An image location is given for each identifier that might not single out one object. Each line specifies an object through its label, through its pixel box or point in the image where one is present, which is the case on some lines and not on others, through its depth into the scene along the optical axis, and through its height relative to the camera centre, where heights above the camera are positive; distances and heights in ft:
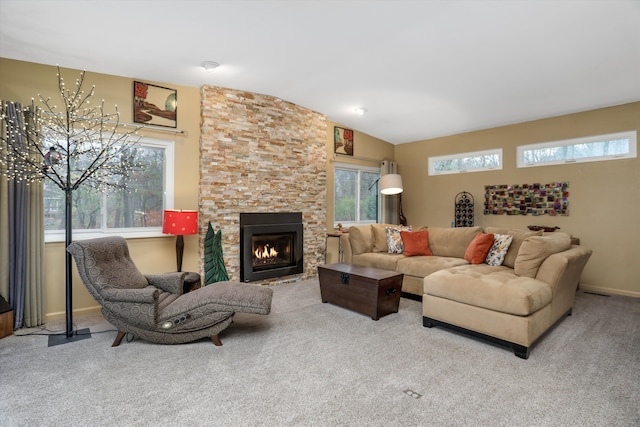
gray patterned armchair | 8.86 -2.67
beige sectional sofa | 8.91 -2.42
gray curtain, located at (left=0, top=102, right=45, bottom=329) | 10.54 -1.13
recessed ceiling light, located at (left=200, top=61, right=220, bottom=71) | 12.30 +5.39
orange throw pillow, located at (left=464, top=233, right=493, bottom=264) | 13.50 -1.58
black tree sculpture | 10.25 +2.35
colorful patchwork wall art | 16.66 +0.60
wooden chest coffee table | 11.63 -2.94
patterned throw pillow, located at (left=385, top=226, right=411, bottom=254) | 16.33 -1.57
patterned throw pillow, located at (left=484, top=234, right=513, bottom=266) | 13.15 -1.58
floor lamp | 19.97 +1.54
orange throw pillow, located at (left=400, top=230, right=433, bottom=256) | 15.65 -1.59
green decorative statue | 14.66 -2.26
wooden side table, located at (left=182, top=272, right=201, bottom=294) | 11.25 -2.55
